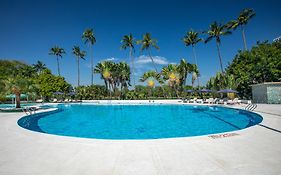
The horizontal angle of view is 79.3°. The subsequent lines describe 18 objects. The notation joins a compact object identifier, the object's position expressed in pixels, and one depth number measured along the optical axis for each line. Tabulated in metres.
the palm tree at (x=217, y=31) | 32.31
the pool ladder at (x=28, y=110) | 15.71
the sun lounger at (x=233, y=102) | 21.48
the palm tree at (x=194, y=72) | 40.75
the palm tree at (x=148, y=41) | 42.33
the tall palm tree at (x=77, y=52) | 50.59
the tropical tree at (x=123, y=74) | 42.91
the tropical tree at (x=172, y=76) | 40.09
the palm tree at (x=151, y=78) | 43.03
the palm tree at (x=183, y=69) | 40.44
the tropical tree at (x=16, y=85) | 17.12
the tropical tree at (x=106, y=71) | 42.28
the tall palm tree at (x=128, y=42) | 44.12
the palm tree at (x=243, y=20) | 33.12
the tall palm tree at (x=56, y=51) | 51.43
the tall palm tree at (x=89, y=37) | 46.88
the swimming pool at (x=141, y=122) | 10.24
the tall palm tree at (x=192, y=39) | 39.84
